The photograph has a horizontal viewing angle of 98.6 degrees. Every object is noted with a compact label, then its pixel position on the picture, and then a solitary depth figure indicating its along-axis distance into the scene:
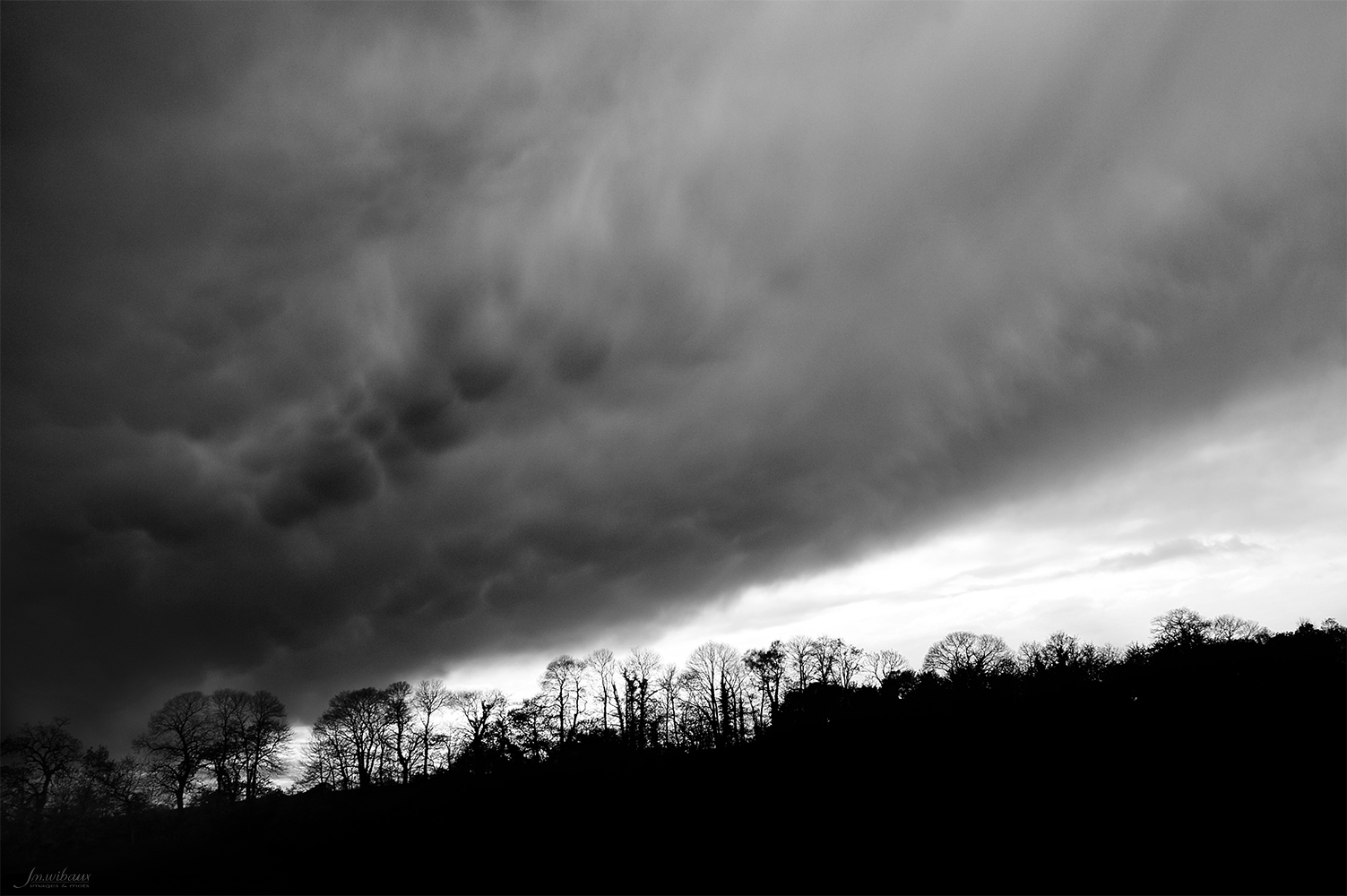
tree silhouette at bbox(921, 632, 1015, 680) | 123.75
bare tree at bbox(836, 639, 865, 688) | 124.47
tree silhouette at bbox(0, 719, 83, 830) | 73.69
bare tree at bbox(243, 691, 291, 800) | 92.38
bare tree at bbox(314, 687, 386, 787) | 108.06
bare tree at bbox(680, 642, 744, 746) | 95.75
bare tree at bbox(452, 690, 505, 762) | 83.63
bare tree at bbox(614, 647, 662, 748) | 89.28
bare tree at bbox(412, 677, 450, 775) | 109.78
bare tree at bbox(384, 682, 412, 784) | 104.06
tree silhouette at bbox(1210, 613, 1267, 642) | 127.62
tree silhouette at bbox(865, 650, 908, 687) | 128.49
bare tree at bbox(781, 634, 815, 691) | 121.33
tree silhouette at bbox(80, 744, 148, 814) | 76.00
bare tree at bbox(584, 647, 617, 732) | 110.00
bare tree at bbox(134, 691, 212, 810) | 85.88
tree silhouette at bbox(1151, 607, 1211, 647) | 114.08
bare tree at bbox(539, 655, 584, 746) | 104.25
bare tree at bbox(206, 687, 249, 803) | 88.19
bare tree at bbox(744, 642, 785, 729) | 115.46
